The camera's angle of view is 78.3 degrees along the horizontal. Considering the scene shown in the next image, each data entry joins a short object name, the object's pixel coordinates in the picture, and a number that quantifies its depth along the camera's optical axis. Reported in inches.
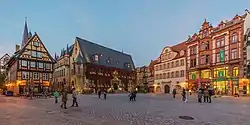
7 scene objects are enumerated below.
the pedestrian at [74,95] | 530.2
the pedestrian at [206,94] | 701.7
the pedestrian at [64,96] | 504.9
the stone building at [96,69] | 1811.5
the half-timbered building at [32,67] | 1435.6
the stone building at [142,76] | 2758.4
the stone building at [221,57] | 1177.7
